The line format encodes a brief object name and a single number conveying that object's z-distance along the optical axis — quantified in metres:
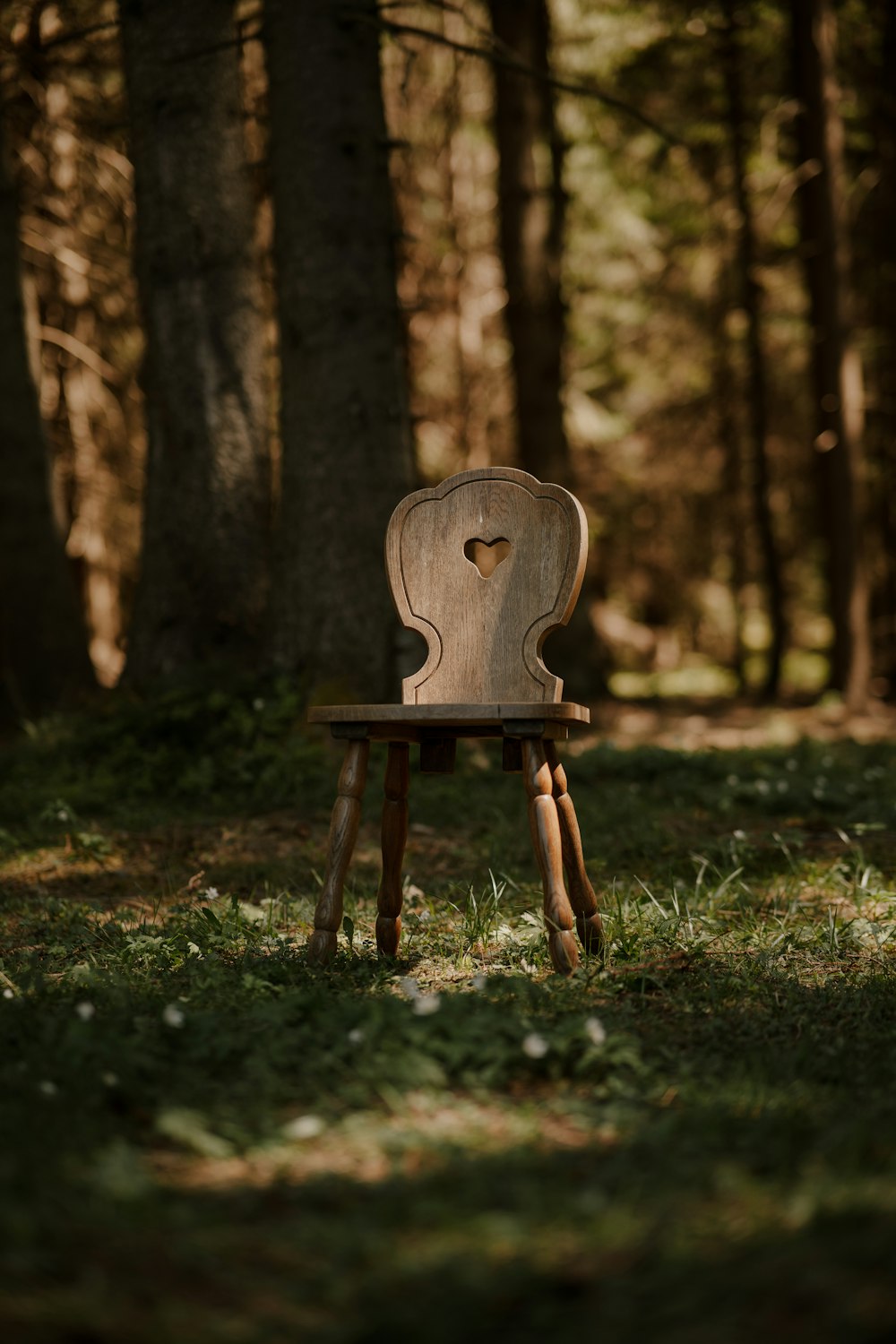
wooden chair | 3.73
